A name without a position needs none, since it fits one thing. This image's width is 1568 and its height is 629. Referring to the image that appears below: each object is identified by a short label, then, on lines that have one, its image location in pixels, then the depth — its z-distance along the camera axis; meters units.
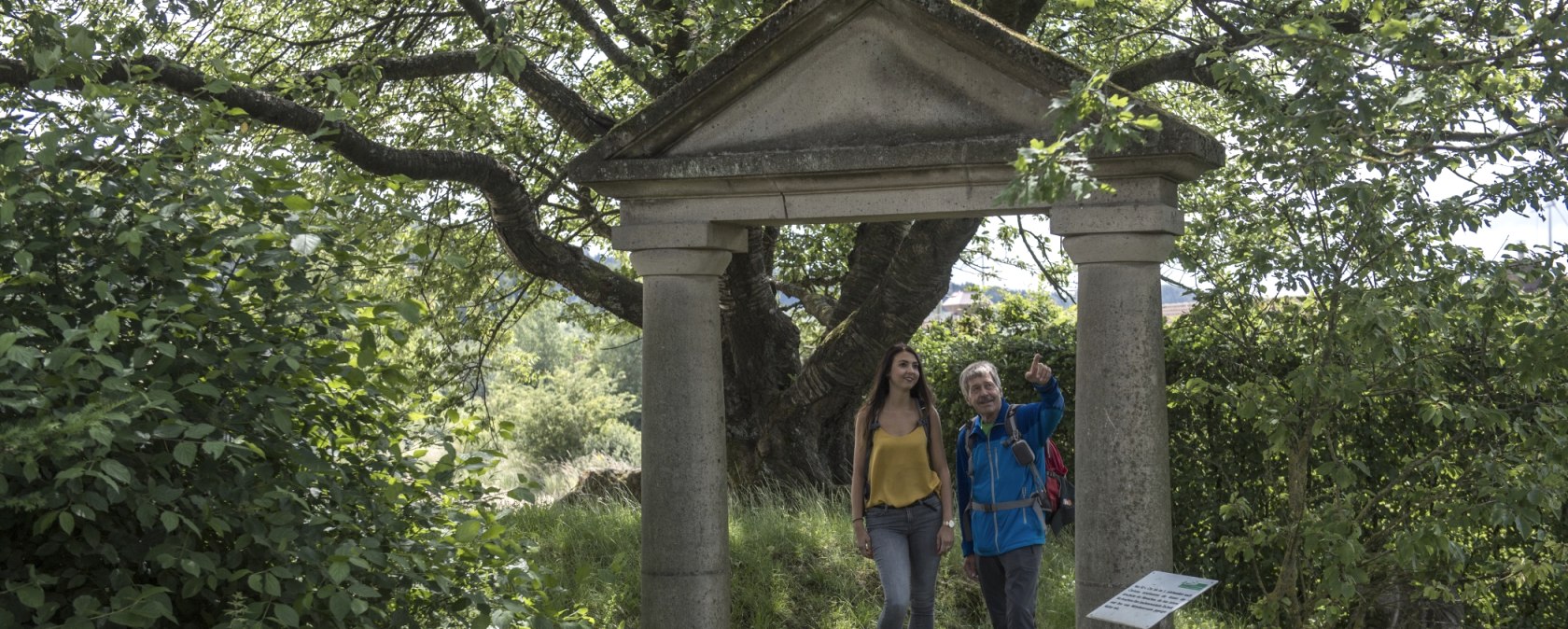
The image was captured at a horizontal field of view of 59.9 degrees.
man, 5.84
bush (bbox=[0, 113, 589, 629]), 3.78
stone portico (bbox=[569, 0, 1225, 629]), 5.31
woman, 5.88
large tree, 4.66
